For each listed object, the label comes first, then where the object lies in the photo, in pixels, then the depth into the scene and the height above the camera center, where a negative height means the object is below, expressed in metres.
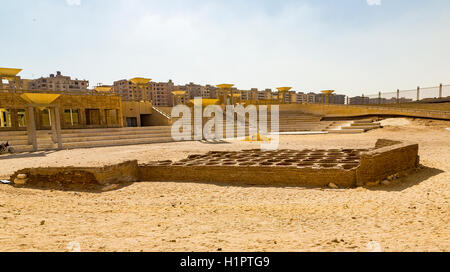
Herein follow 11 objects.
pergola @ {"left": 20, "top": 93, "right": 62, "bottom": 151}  16.08 +0.38
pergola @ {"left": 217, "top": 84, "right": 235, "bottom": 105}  33.07 +2.55
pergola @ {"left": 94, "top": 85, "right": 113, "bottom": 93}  31.80 +2.66
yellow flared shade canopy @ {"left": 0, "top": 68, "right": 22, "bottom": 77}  22.66 +3.54
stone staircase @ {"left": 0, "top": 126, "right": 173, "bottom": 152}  17.30 -2.05
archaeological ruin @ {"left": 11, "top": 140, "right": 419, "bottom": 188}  7.75 -2.12
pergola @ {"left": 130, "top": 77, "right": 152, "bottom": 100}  28.97 +3.14
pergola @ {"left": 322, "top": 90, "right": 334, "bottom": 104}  37.14 +1.78
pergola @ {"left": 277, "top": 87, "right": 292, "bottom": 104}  37.46 +2.47
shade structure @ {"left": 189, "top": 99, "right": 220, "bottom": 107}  27.79 +0.71
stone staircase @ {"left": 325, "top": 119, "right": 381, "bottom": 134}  24.08 -2.11
